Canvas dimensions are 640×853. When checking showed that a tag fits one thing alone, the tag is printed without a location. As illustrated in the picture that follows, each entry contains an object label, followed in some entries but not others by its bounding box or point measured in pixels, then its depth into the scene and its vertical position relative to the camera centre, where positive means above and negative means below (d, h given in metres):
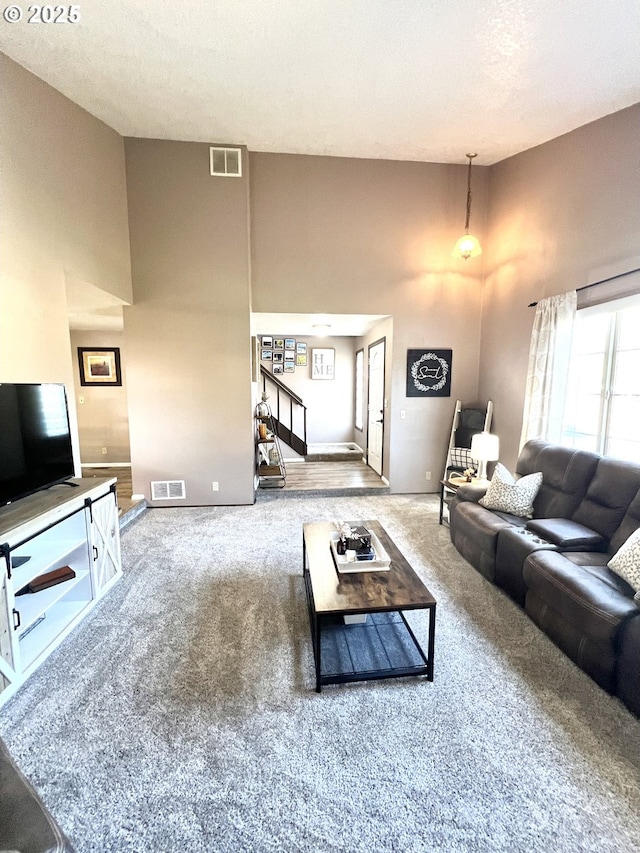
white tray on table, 2.08 -1.10
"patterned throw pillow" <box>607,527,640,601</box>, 1.86 -1.00
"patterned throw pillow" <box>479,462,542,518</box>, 2.96 -0.98
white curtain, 3.37 +0.12
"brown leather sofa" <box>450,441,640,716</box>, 1.73 -1.13
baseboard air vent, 4.38 -1.39
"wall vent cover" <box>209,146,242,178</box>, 4.03 +2.43
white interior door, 5.48 -0.49
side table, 3.64 -1.12
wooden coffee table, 1.78 -1.47
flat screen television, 2.09 -0.40
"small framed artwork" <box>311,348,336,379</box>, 7.55 +0.30
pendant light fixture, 4.00 +1.46
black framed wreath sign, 4.80 +0.07
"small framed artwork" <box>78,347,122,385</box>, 5.80 +0.18
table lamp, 3.67 -0.72
